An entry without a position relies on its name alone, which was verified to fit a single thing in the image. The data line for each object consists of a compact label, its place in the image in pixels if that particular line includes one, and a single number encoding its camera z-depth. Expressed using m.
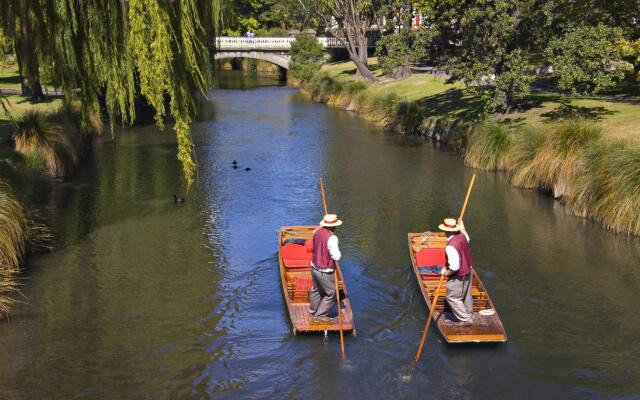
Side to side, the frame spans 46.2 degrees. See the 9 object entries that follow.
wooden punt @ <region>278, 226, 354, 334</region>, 12.46
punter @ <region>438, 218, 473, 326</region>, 12.09
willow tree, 13.13
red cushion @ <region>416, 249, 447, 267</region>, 15.41
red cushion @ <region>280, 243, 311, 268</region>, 15.23
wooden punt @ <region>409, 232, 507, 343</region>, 11.95
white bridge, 66.56
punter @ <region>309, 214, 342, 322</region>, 12.31
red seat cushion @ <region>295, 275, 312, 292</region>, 13.96
